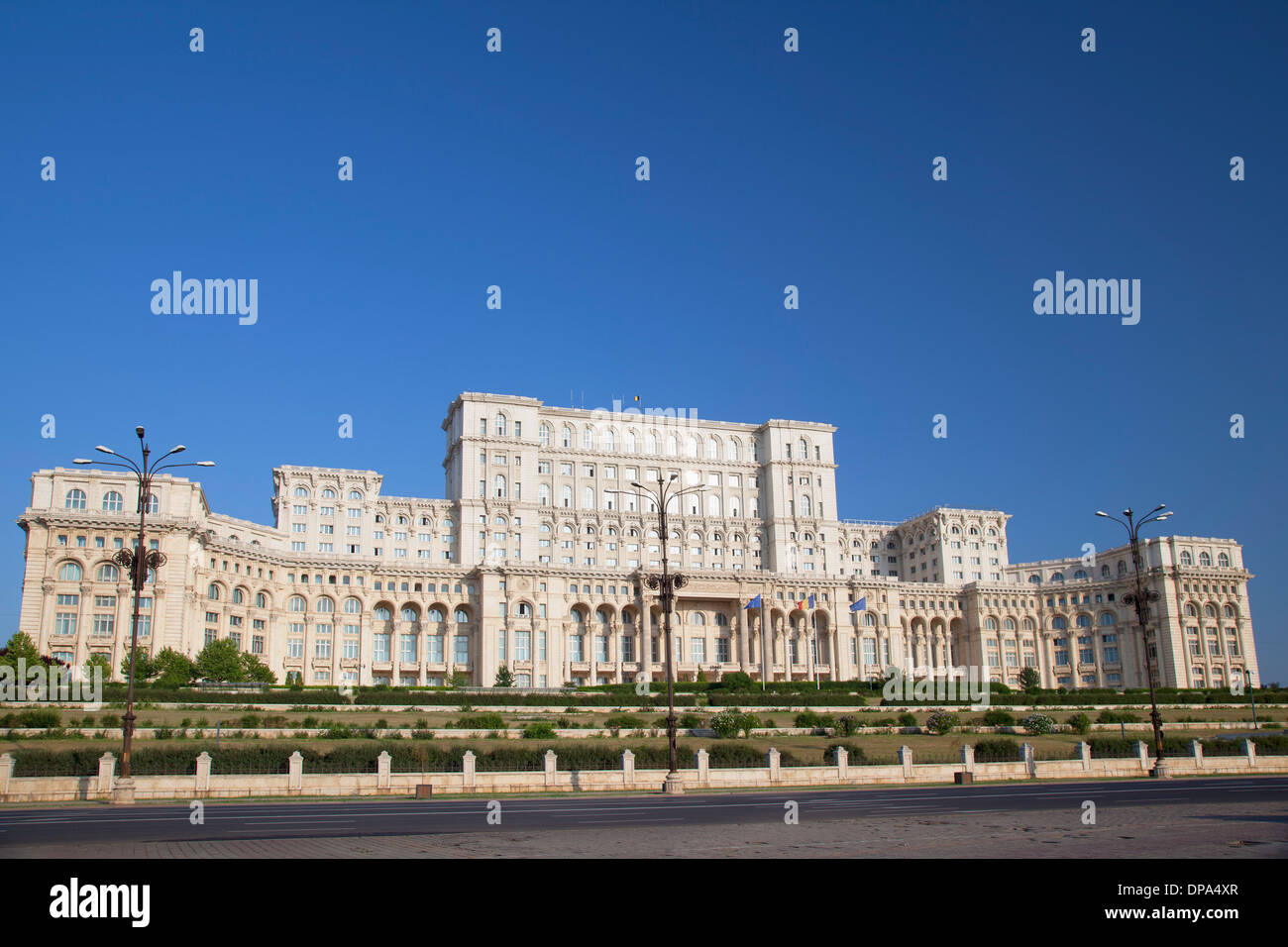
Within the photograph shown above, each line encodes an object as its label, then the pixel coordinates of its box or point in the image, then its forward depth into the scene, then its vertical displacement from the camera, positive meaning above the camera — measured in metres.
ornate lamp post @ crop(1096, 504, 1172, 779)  41.41 +1.15
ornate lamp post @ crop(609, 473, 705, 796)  34.03 +1.33
